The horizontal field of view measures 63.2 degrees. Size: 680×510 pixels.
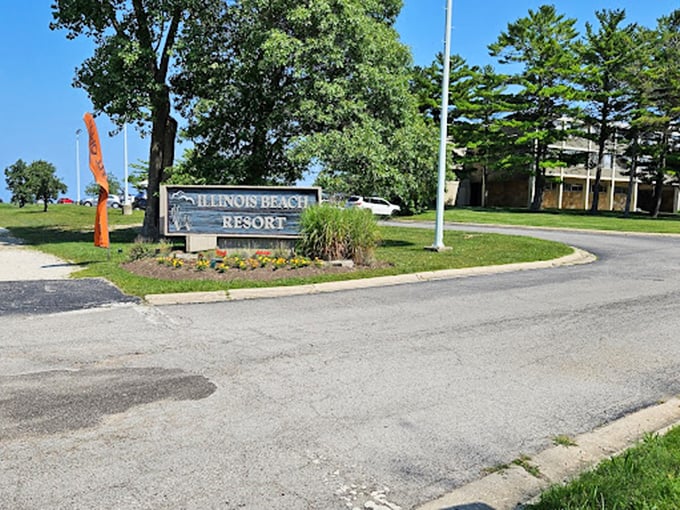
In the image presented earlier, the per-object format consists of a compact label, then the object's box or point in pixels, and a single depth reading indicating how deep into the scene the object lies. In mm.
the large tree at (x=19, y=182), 47338
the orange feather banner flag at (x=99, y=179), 11414
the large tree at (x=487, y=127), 39728
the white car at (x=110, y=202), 52762
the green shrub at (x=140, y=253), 12148
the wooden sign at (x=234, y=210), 12453
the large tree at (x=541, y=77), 37875
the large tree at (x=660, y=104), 33750
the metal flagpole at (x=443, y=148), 13992
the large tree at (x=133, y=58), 15805
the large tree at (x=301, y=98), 14547
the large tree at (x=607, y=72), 37250
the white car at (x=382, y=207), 35812
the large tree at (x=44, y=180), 43062
